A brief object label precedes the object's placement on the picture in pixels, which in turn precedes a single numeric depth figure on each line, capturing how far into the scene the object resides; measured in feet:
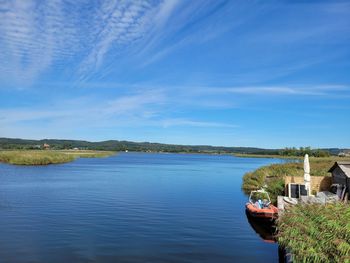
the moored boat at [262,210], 76.54
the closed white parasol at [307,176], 83.04
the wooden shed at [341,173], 77.56
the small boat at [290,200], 72.24
